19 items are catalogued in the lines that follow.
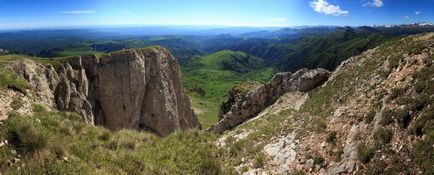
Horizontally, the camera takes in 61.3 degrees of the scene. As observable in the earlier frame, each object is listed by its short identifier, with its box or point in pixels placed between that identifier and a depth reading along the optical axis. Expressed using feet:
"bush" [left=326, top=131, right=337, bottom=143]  61.41
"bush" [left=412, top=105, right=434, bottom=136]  47.50
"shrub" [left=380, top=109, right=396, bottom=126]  54.60
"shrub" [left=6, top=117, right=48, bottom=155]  40.70
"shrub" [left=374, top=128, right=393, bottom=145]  51.42
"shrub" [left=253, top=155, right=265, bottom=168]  65.62
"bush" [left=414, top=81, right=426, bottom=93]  56.34
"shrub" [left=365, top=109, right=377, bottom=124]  59.26
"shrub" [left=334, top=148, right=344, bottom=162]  55.67
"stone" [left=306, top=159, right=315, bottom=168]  57.98
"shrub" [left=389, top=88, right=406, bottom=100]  59.70
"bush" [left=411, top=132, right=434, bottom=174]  42.29
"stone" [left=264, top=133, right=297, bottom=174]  62.59
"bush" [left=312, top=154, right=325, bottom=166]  57.00
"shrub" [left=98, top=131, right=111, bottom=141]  66.92
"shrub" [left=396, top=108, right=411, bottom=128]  51.72
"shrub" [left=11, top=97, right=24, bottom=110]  64.97
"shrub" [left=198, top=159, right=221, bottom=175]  63.63
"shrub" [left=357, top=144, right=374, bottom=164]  50.83
